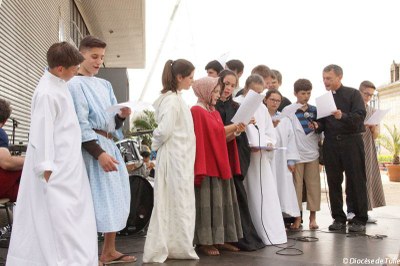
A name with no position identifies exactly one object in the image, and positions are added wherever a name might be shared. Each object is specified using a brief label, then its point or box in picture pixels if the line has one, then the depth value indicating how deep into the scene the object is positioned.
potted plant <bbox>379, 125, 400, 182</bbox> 19.61
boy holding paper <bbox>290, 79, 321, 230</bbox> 5.91
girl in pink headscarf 4.30
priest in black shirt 5.63
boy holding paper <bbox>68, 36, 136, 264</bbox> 3.47
